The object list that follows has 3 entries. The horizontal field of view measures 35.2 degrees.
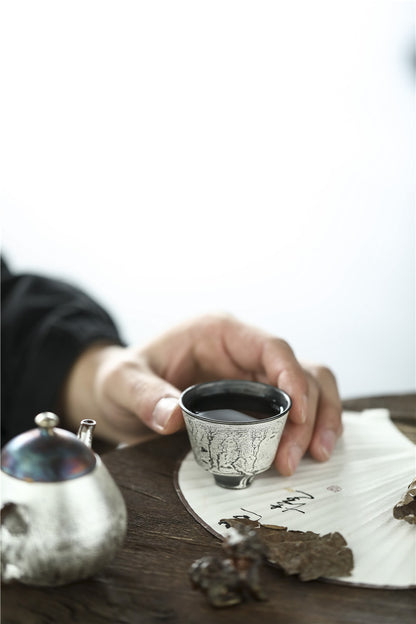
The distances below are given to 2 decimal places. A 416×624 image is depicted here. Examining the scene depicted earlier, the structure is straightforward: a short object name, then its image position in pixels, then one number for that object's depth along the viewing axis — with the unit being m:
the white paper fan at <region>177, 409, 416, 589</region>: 0.83
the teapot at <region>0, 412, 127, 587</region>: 0.69
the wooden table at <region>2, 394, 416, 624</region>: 0.73
